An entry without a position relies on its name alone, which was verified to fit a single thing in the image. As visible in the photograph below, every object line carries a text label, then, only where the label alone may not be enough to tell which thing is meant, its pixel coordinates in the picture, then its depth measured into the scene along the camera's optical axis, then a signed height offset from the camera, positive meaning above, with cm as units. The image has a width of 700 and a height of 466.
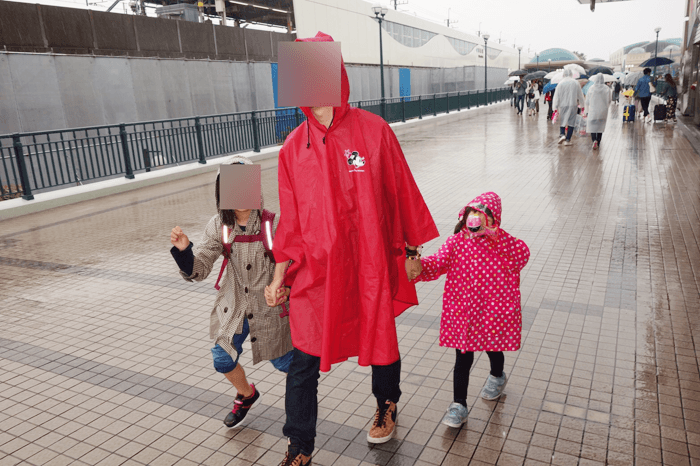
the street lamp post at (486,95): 3210 -6
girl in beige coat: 274 -90
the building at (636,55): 4890 +416
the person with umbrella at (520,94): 2519 -10
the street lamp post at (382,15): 2061 +334
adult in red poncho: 229 -58
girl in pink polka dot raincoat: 276 -98
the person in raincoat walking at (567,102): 1323 -33
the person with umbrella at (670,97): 1698 -46
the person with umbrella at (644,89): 1711 -15
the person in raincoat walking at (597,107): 1223 -45
